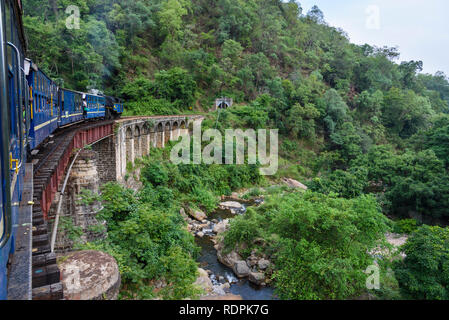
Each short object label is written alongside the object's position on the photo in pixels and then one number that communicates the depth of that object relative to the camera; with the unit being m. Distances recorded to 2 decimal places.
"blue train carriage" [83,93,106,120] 16.24
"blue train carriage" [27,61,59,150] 6.52
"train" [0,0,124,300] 2.03
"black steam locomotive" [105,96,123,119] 22.69
